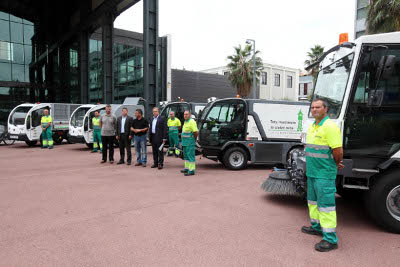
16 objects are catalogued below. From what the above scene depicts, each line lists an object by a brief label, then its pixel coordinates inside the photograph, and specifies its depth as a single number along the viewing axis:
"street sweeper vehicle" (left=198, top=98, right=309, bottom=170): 8.64
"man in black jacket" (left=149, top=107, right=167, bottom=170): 8.66
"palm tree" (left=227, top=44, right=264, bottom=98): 30.89
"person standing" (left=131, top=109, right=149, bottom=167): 9.00
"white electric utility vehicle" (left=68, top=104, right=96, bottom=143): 13.63
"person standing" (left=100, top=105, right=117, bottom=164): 9.52
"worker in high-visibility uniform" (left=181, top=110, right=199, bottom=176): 7.79
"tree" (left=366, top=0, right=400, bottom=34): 12.39
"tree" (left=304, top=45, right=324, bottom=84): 33.81
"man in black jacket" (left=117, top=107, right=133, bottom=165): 9.46
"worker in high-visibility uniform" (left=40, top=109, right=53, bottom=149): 13.66
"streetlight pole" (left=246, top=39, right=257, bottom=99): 18.54
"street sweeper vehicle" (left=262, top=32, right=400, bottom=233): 3.97
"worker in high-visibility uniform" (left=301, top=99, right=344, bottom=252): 3.45
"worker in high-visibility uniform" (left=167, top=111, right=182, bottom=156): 9.77
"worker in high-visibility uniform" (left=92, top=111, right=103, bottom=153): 12.02
